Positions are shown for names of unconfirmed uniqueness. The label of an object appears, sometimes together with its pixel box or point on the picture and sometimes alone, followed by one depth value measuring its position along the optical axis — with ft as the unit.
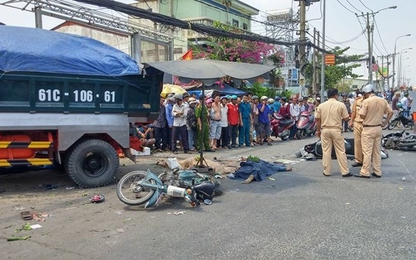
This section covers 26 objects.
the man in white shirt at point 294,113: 54.54
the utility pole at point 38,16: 43.41
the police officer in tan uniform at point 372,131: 27.68
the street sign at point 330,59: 97.31
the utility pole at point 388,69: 231.71
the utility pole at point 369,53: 138.92
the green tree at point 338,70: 144.77
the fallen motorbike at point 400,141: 40.35
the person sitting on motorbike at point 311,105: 59.23
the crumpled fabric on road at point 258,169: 27.73
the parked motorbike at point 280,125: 53.67
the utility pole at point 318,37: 102.20
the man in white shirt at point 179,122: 39.68
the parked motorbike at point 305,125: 54.49
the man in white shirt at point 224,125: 44.04
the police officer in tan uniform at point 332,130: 28.14
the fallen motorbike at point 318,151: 35.73
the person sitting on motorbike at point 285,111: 54.44
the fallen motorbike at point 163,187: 20.59
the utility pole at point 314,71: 100.68
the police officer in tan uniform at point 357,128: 29.96
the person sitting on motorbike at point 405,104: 62.79
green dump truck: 23.12
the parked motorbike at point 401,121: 61.52
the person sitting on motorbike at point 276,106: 55.49
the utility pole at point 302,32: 72.90
